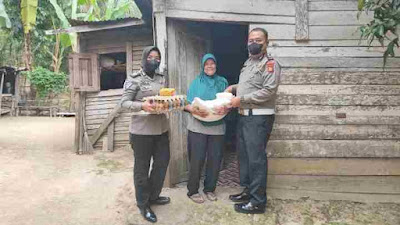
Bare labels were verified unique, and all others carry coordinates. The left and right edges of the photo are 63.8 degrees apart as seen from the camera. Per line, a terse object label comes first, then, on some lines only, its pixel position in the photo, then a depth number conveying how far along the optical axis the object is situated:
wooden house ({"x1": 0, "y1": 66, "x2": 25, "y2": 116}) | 17.60
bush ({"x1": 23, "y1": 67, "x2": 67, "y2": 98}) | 18.88
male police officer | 3.47
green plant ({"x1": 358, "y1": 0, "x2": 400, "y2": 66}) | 2.63
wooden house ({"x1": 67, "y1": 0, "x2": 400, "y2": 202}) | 4.09
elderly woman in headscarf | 3.91
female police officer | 3.42
